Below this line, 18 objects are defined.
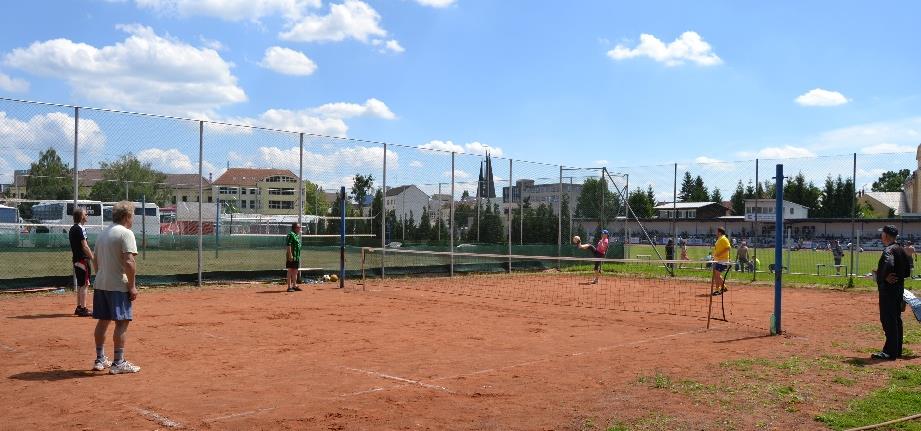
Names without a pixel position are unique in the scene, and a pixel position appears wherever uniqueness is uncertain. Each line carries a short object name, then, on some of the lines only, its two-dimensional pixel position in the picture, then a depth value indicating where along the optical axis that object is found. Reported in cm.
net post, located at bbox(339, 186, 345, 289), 1855
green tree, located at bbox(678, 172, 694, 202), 2961
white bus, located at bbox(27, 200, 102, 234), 1684
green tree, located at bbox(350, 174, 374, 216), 2227
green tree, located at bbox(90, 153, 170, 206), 1825
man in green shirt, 1759
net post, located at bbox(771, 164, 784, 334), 1104
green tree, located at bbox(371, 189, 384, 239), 2297
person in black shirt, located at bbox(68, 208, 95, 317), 1177
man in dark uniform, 932
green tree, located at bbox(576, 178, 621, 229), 2934
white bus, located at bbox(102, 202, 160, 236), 2112
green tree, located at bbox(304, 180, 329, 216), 2255
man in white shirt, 786
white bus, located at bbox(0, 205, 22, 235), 1667
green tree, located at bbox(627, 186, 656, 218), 3581
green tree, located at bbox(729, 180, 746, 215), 2938
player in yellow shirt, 1831
